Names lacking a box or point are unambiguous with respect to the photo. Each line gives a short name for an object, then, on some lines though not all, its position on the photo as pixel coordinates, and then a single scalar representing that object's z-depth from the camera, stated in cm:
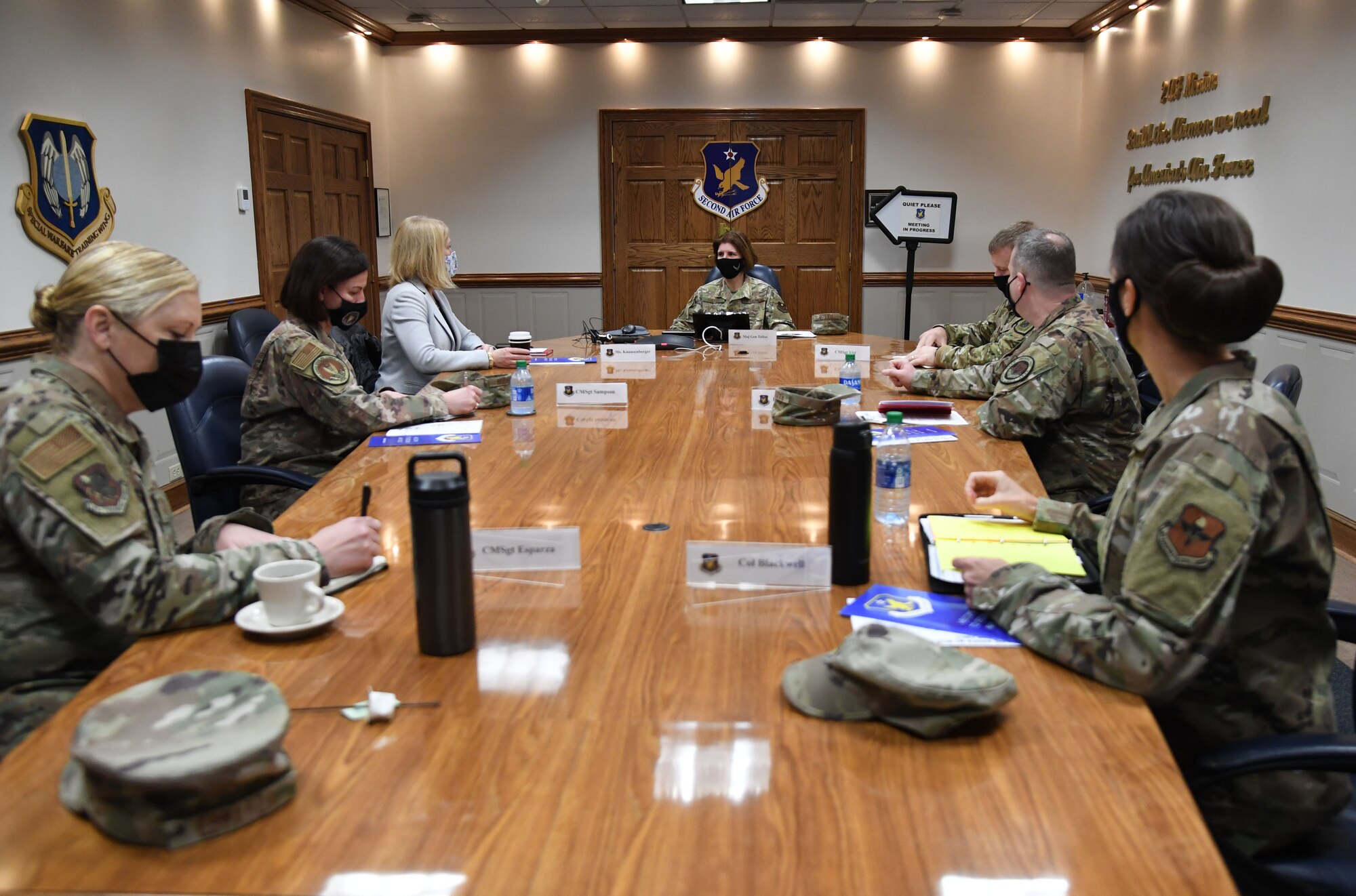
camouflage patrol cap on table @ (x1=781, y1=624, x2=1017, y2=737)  121
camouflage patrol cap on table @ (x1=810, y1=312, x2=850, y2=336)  546
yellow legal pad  175
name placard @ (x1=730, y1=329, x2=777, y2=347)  488
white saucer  149
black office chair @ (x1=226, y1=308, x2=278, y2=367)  559
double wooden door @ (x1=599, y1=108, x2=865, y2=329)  817
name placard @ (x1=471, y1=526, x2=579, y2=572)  167
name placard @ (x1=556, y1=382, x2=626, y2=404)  345
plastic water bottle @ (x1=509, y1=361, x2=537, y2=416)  324
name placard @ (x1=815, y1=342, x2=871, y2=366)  431
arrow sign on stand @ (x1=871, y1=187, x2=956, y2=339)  795
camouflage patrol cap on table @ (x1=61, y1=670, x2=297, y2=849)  99
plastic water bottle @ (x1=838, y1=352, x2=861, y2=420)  335
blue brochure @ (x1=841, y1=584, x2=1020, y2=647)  150
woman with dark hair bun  131
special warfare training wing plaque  415
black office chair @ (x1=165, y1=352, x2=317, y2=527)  278
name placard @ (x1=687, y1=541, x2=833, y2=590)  166
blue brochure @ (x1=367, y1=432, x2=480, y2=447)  286
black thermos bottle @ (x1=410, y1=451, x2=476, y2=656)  137
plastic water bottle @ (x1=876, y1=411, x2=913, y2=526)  208
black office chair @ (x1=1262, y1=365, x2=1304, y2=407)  268
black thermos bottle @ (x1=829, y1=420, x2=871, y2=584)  161
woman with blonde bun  147
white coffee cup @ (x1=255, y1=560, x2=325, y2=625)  151
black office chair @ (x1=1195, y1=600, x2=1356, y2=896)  131
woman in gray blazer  423
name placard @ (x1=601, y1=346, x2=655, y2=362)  446
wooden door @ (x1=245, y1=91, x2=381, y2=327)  618
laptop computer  512
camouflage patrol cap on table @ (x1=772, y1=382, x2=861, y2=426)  303
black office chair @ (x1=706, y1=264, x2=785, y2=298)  614
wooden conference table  99
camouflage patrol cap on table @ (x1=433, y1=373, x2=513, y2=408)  336
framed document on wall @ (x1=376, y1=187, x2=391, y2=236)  812
